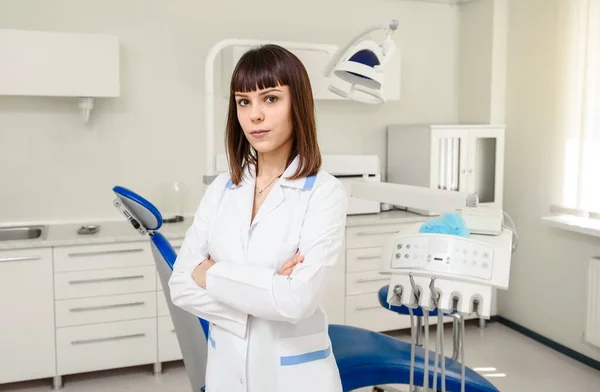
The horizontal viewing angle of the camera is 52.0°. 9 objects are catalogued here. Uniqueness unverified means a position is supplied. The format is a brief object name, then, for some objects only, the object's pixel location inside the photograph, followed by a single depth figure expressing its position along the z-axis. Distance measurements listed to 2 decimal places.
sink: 3.77
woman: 1.49
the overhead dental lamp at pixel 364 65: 2.20
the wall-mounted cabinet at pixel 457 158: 4.30
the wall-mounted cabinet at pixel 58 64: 3.42
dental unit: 1.66
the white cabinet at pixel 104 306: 3.42
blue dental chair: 2.02
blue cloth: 1.79
